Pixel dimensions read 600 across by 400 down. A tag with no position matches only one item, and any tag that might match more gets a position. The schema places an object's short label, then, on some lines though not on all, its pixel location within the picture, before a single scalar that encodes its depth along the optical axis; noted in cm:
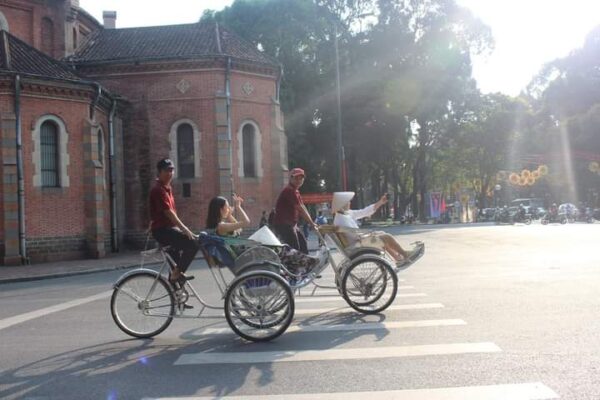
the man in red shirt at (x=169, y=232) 713
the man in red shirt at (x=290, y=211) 845
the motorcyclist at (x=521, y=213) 4250
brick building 2191
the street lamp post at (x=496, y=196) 7219
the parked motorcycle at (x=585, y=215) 4501
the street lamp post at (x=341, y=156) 3101
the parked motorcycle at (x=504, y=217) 4350
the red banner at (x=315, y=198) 3424
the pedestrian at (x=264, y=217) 2395
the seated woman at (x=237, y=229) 732
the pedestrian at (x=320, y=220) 2464
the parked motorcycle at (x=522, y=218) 4216
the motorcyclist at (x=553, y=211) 4322
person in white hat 856
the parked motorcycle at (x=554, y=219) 4084
